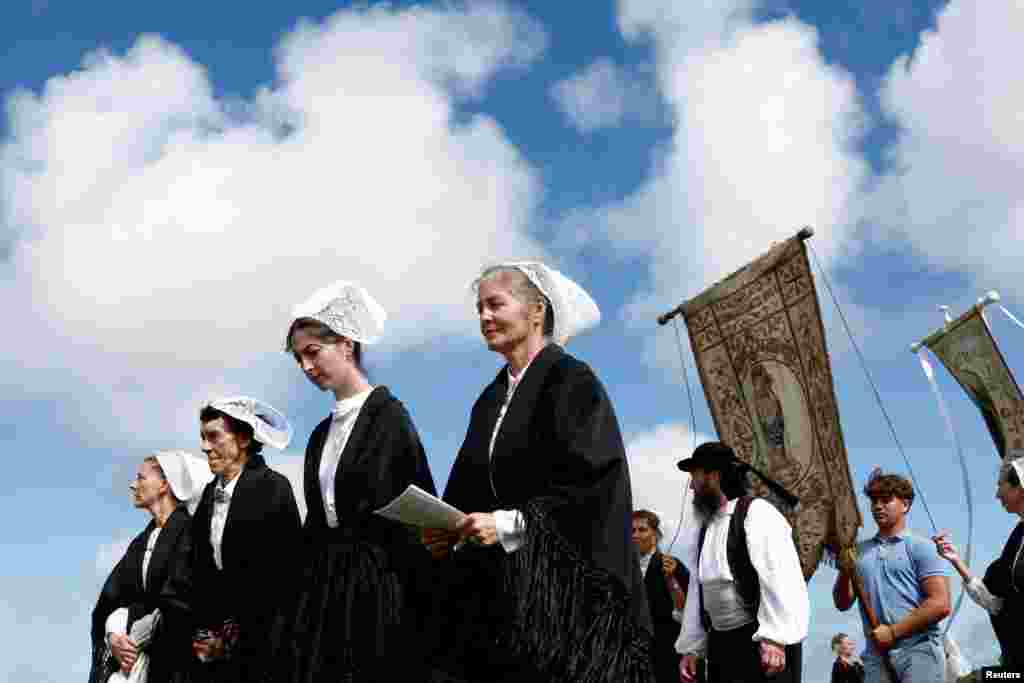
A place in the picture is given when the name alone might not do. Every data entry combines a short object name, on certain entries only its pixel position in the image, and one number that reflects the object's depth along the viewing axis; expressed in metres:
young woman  4.21
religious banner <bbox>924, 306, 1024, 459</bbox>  9.38
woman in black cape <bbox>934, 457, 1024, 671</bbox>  6.38
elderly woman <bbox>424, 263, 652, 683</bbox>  3.70
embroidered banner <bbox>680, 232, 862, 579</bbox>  7.61
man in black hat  5.13
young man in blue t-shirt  6.20
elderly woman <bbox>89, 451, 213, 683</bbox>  5.50
